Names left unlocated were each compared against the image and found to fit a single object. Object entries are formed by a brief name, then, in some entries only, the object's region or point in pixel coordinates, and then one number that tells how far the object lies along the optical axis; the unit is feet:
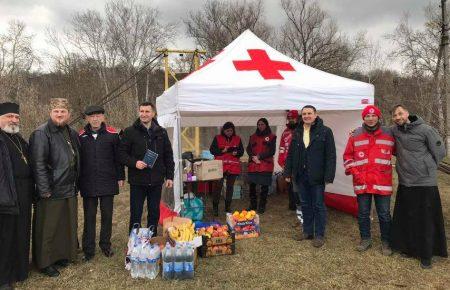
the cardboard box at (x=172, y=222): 13.17
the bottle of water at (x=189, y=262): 11.59
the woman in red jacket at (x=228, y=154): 18.93
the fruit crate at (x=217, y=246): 13.38
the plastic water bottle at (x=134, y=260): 11.53
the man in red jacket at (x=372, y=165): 12.73
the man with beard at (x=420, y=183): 11.99
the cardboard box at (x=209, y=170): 17.60
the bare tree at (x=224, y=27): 97.66
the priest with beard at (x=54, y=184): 11.16
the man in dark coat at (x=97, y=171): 12.43
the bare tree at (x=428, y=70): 30.06
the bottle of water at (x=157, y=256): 11.66
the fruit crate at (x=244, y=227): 15.56
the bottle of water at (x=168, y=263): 11.55
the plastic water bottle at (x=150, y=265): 11.54
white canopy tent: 15.28
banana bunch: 12.05
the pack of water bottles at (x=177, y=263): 11.55
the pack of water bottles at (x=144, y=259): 11.52
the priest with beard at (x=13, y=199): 10.38
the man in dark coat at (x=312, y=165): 13.62
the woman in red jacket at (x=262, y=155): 18.85
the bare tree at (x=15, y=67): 45.93
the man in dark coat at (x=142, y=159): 13.12
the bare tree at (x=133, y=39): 94.53
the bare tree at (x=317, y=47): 89.86
